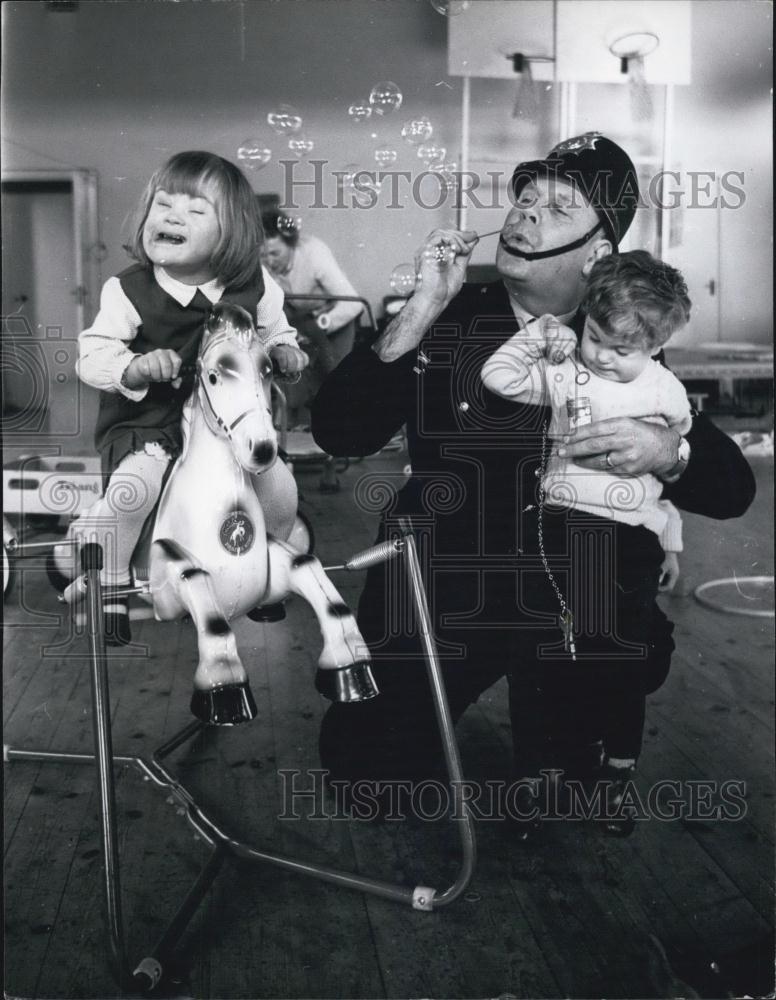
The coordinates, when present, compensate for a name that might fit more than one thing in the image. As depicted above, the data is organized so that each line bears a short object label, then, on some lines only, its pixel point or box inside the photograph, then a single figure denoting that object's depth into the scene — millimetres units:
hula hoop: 2158
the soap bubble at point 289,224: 1489
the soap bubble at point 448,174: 1589
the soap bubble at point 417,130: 1607
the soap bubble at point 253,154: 1498
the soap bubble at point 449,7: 1552
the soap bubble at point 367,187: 1544
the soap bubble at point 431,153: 1607
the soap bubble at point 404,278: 1529
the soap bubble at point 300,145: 1542
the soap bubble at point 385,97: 1607
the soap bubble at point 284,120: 1545
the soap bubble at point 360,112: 1604
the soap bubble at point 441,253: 1388
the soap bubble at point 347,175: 1547
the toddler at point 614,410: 1387
